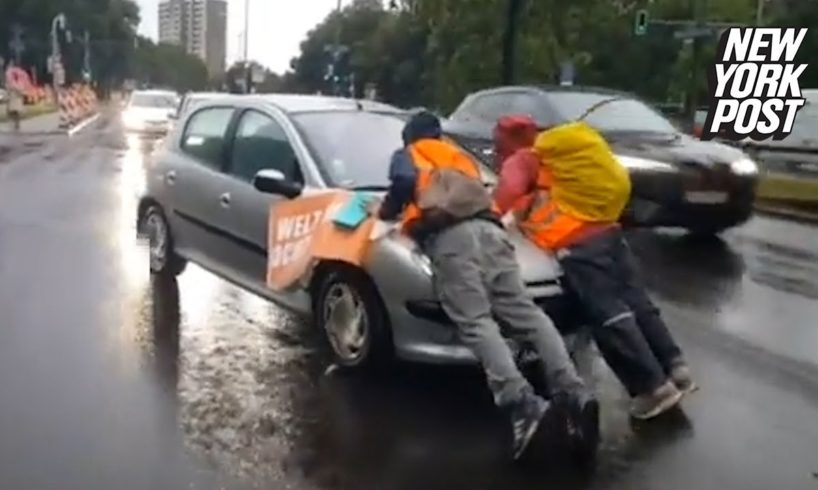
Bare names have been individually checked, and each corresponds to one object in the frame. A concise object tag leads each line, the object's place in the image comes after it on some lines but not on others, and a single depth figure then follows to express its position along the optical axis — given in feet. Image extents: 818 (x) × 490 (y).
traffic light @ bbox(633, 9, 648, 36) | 127.75
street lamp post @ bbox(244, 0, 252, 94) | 212.76
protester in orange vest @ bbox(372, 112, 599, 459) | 19.51
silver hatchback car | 22.30
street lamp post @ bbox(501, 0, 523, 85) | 93.04
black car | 42.78
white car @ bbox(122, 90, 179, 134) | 129.49
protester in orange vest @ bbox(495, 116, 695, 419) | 21.81
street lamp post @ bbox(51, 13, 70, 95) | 220.23
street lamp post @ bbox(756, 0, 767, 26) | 170.31
